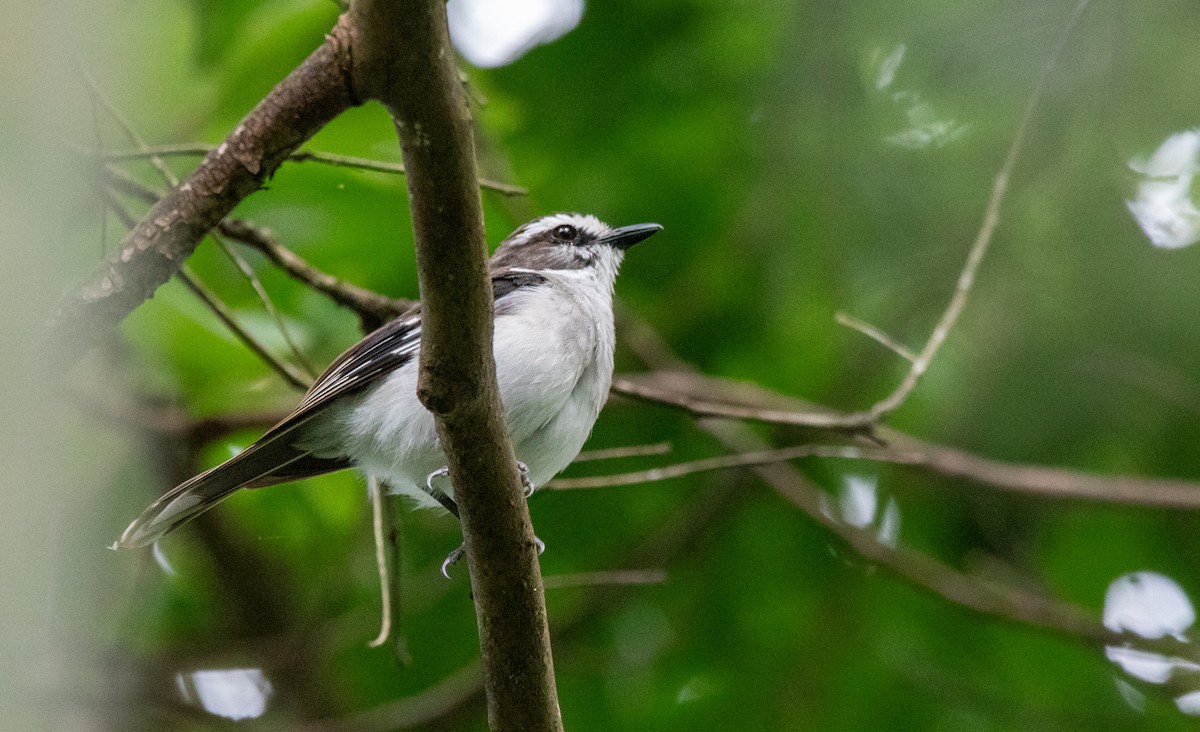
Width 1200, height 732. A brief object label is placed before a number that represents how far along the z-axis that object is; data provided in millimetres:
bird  8664
